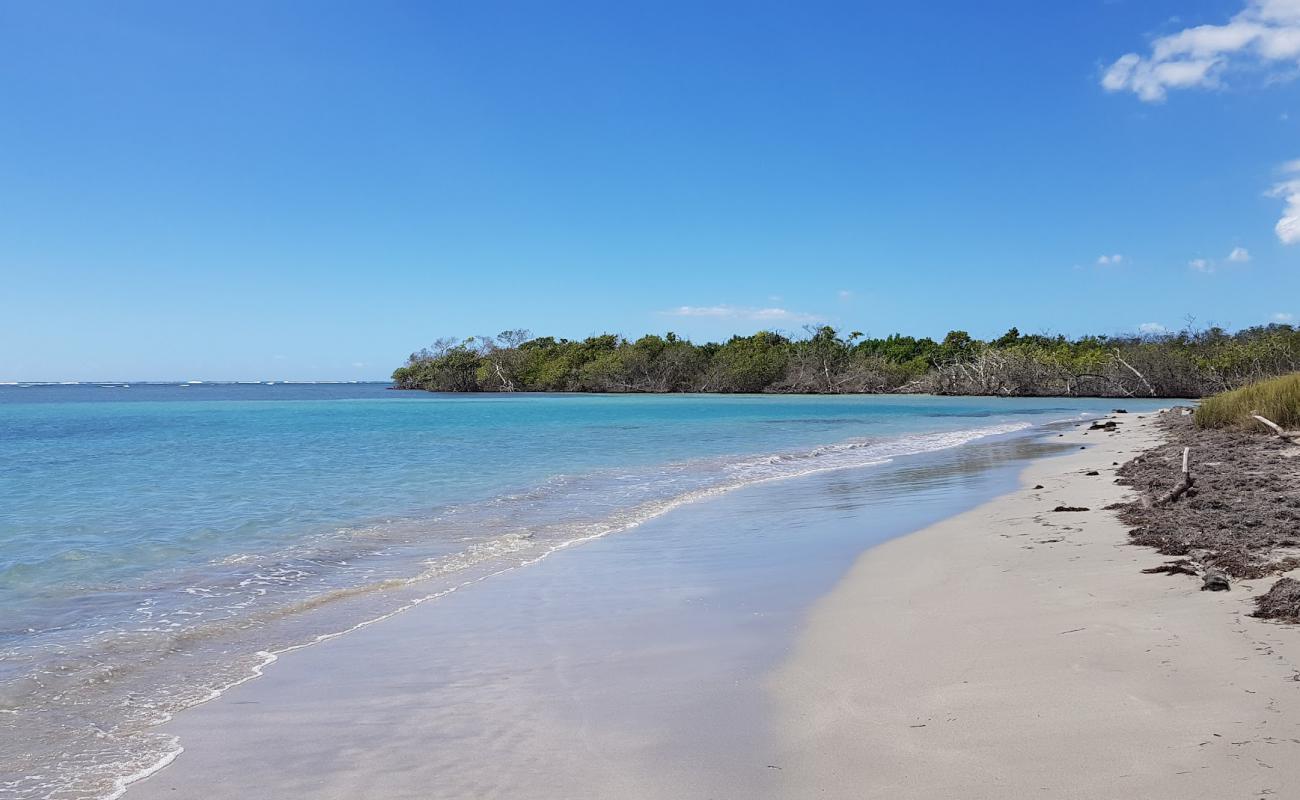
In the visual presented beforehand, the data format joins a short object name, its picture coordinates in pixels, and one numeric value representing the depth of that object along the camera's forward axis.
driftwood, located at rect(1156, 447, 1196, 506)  8.27
